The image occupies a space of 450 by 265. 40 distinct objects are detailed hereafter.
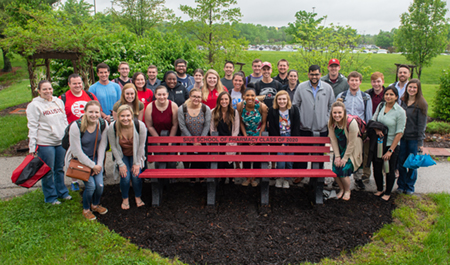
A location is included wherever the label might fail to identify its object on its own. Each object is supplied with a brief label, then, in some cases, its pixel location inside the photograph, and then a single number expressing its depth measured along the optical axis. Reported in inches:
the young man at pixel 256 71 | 241.9
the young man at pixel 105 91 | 204.1
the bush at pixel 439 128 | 308.8
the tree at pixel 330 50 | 384.2
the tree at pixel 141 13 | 822.5
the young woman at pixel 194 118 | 185.6
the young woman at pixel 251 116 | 185.1
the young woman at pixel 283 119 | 186.4
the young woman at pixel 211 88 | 204.5
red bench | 169.2
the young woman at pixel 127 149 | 158.2
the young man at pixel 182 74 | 238.8
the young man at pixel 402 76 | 207.8
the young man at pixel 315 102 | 199.0
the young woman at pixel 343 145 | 168.1
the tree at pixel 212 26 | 481.4
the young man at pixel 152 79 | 225.3
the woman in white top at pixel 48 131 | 157.9
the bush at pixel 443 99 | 343.0
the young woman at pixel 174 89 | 217.0
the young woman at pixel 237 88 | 208.8
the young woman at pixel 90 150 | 150.3
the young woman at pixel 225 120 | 186.7
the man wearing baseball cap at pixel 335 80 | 215.5
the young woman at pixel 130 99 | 177.5
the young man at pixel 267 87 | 213.5
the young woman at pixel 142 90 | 209.0
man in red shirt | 175.3
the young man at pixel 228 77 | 236.2
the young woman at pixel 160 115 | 189.5
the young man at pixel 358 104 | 193.6
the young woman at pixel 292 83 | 212.4
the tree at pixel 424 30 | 603.5
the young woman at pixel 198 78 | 224.8
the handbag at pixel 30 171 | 150.8
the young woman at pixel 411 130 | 175.0
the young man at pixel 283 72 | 228.1
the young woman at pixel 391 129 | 170.9
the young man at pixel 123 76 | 220.4
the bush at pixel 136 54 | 315.6
